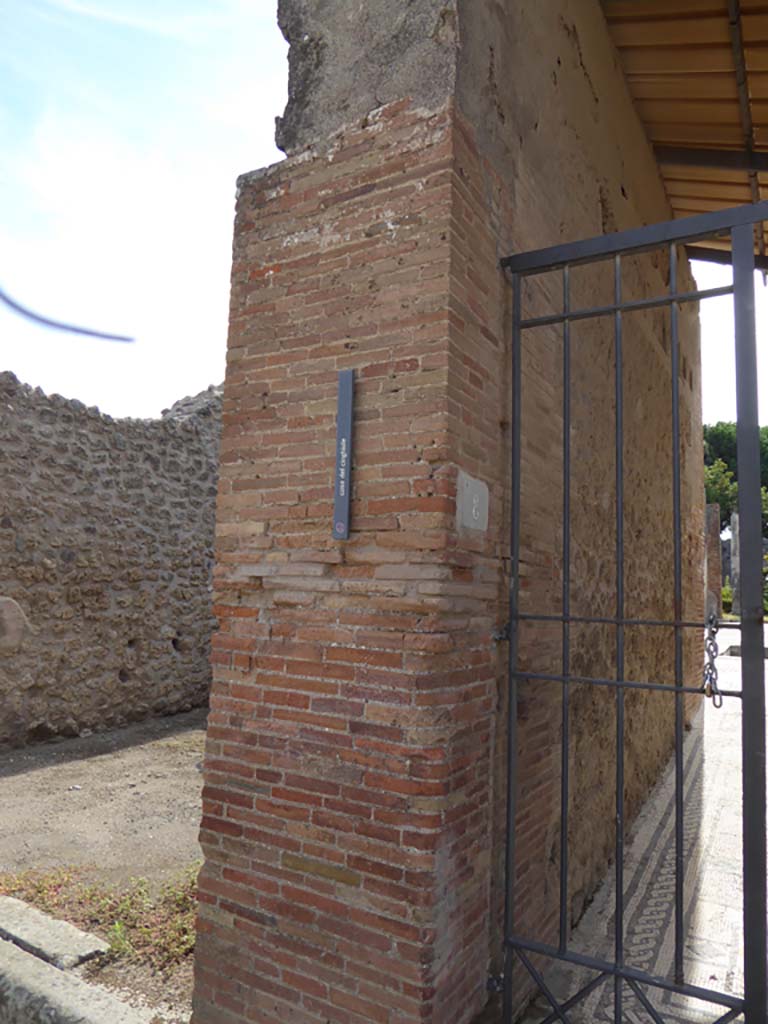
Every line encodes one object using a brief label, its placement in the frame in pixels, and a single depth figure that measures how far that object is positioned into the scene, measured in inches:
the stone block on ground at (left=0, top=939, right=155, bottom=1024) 101.3
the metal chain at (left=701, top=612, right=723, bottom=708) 99.6
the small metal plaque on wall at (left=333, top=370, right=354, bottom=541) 99.3
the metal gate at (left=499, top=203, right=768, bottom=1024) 89.0
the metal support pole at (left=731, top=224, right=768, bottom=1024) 87.9
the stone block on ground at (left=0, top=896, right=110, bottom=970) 118.2
